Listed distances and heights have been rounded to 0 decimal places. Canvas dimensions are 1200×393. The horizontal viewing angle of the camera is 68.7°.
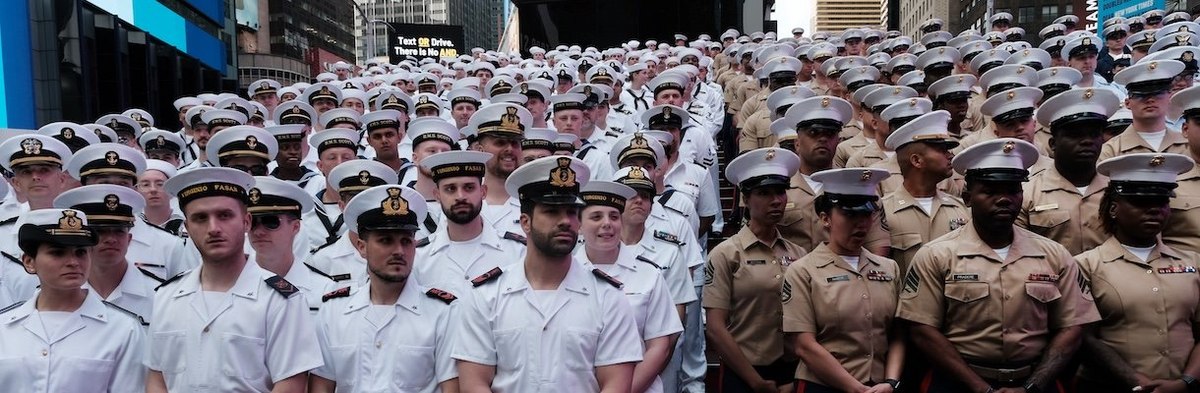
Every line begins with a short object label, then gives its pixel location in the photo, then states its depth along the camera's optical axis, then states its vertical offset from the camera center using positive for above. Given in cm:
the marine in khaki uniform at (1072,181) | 491 -16
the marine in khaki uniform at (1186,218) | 464 -36
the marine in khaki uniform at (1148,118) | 570 +22
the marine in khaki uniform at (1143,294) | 415 -68
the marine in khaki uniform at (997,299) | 407 -67
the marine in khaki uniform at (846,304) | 431 -72
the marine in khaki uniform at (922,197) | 503 -23
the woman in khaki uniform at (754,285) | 488 -69
